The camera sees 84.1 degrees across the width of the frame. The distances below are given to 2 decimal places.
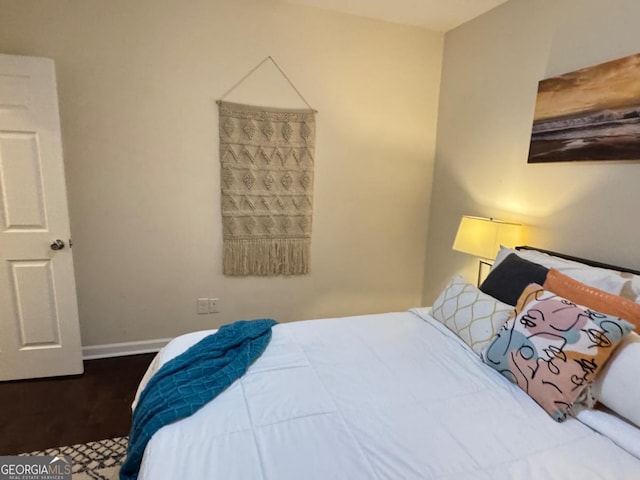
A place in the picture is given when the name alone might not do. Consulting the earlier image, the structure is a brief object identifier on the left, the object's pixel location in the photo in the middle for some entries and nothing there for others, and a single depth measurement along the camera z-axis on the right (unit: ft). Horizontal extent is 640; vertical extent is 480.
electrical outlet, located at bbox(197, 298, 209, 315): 9.37
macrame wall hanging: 8.82
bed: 3.33
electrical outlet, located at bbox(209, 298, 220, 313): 9.44
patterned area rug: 5.46
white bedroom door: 6.97
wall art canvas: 5.62
